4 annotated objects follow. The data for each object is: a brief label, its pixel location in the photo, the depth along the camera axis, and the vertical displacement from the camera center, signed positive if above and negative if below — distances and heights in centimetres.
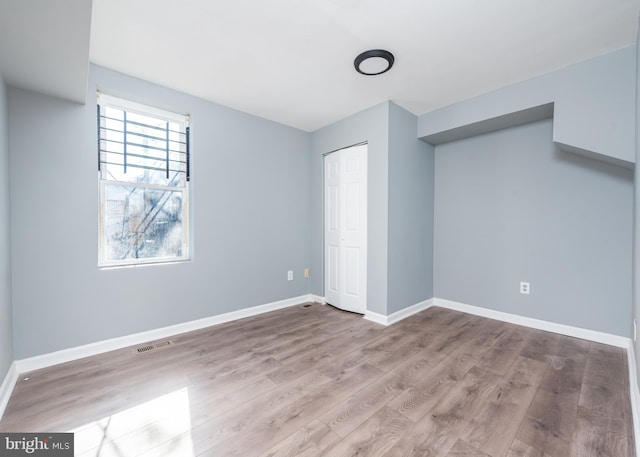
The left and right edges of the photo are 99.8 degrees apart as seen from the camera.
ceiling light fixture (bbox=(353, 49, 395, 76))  213 +136
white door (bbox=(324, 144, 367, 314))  333 -4
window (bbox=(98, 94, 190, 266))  244 +41
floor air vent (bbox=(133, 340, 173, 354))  235 -110
